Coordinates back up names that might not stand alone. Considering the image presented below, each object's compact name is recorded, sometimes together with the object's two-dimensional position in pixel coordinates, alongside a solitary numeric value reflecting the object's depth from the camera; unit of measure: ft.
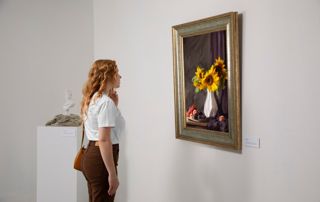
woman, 11.59
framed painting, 11.39
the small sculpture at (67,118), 17.10
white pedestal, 16.70
